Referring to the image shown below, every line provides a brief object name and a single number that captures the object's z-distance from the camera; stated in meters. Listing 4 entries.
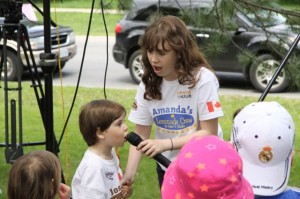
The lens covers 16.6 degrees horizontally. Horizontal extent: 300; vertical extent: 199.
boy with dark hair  3.90
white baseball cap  3.04
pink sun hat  2.81
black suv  6.05
